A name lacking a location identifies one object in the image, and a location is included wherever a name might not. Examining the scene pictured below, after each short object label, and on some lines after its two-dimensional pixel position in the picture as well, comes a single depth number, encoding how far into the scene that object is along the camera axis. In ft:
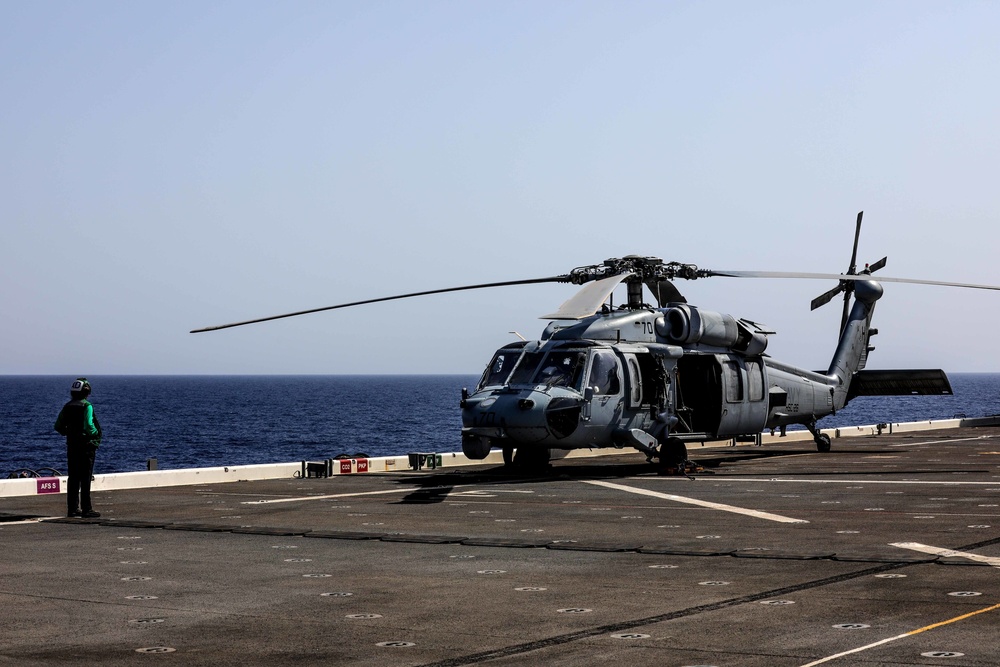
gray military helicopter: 80.74
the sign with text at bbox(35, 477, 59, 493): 74.69
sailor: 59.77
